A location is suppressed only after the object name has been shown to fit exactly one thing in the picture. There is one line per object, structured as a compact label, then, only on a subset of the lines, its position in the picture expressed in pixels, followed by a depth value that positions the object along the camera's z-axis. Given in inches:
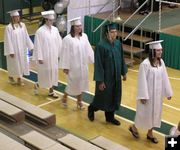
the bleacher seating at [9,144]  180.4
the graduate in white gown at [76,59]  283.3
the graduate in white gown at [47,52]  306.9
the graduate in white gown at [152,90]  239.1
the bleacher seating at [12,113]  225.9
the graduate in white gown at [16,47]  332.8
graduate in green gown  258.4
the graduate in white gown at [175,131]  191.0
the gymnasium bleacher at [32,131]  191.3
